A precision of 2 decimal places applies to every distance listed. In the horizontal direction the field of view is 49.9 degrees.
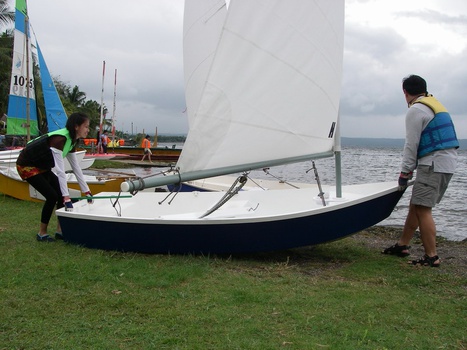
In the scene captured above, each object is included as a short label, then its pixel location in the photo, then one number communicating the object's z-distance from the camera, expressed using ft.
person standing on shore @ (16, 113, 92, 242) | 18.12
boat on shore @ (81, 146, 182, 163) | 93.40
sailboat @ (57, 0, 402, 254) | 16.40
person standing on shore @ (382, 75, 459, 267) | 16.81
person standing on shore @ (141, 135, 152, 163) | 89.20
